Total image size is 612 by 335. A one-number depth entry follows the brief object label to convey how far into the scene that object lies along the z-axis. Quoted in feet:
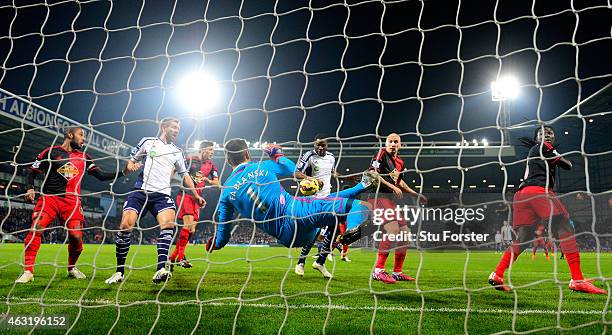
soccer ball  27.27
